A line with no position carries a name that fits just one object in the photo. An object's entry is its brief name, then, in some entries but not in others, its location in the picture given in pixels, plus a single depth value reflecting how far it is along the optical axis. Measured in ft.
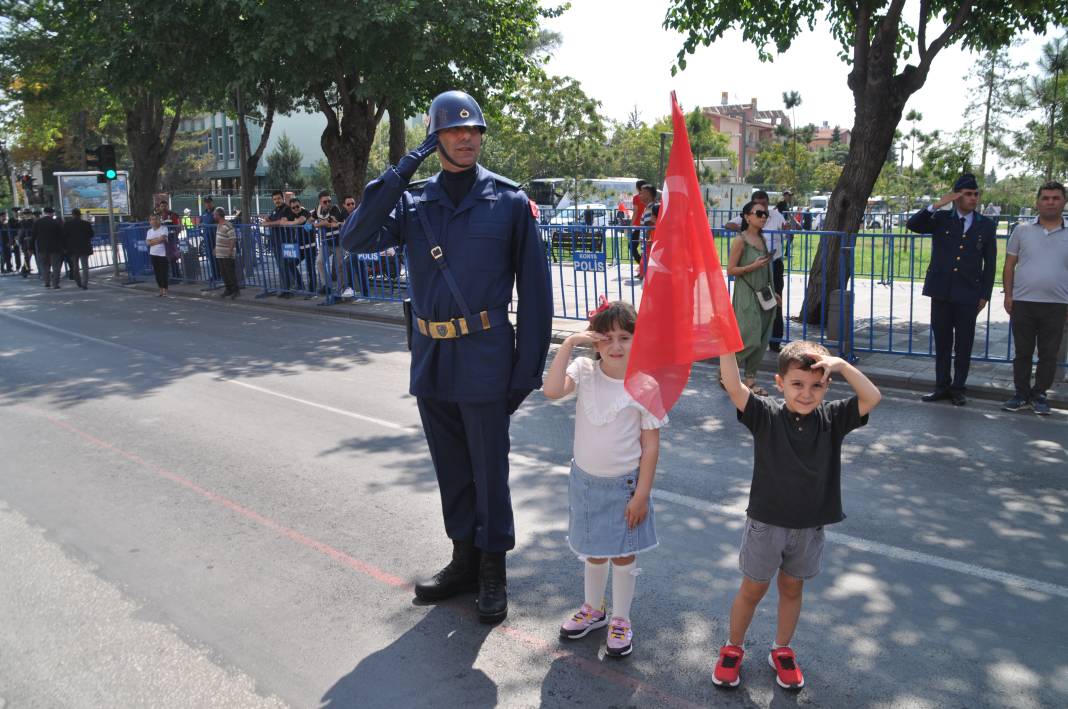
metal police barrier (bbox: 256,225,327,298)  54.44
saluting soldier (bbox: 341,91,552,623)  12.71
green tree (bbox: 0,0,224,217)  56.29
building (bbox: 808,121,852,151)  466.21
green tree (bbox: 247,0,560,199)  51.93
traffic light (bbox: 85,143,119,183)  71.31
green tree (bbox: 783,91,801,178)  291.58
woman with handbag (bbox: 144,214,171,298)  61.41
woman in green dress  26.91
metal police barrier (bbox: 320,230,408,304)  52.11
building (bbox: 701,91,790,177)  409.88
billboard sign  102.99
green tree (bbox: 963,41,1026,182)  98.48
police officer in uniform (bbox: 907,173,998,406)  26.14
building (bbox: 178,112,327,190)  225.35
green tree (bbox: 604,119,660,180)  169.07
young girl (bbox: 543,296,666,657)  11.69
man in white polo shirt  24.98
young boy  10.38
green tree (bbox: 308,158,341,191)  190.39
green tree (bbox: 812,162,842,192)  191.32
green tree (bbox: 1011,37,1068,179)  90.38
